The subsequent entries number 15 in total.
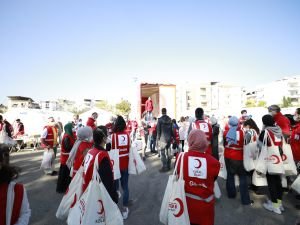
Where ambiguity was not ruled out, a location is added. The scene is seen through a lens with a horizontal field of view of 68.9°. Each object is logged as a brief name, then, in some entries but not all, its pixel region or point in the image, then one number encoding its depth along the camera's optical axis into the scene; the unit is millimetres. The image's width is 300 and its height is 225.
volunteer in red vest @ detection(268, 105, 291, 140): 5691
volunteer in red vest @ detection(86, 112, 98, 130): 7941
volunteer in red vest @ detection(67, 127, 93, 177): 4221
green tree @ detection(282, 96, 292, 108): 67769
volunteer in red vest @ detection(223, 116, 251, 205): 4914
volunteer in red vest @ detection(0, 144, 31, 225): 1764
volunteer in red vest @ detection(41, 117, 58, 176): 7715
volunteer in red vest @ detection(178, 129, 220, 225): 2572
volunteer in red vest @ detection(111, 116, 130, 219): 4613
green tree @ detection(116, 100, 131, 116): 55781
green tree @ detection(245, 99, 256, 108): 81200
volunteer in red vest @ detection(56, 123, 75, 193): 5911
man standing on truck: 12766
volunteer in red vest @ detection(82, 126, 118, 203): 2852
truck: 13164
